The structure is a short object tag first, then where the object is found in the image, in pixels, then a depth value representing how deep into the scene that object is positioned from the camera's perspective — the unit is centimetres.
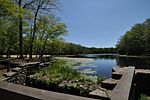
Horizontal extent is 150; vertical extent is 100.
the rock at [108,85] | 203
